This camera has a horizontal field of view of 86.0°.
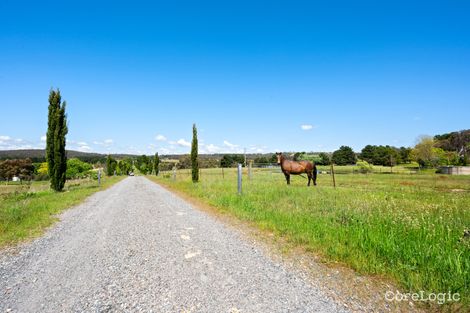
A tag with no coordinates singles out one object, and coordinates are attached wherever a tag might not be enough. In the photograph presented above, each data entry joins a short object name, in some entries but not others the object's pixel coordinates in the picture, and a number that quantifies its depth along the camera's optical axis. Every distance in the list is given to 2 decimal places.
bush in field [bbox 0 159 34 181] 79.69
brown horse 20.23
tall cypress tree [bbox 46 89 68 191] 19.14
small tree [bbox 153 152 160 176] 59.32
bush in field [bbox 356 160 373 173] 47.08
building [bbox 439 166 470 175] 42.62
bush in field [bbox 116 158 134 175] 86.06
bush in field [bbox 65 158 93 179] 73.96
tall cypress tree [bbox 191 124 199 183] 25.34
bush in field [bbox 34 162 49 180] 63.97
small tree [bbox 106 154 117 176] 63.82
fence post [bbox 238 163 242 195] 12.25
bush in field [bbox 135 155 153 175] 77.12
